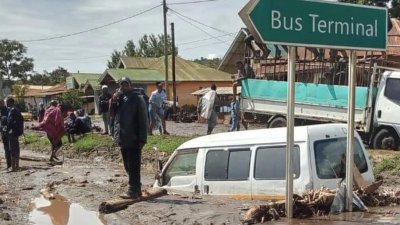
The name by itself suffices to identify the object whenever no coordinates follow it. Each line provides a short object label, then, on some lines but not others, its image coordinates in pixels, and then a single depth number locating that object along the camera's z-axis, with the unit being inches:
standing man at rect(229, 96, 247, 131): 695.1
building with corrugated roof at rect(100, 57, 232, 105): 1755.7
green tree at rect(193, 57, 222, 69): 3442.4
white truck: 588.7
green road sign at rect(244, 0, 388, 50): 224.4
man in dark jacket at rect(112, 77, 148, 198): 323.9
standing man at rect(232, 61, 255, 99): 721.0
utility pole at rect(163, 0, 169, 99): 1476.7
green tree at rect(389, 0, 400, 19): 1163.9
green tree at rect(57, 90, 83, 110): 1771.7
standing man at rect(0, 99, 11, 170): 571.8
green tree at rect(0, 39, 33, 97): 3629.4
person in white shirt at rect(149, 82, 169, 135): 692.1
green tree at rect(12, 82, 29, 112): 2443.8
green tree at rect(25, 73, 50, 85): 4096.0
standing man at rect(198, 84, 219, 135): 665.6
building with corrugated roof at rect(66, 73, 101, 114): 2042.1
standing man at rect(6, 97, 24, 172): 562.6
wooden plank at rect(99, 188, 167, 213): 308.8
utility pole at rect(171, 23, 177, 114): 1435.0
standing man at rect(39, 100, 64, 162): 629.9
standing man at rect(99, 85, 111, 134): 715.4
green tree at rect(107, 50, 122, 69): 3403.5
